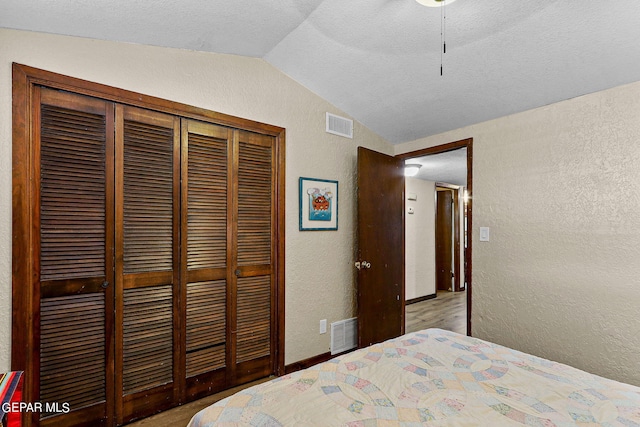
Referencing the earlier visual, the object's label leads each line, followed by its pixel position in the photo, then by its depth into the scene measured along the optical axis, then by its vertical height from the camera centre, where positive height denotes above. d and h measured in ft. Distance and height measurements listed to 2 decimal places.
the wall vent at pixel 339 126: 10.26 +2.93
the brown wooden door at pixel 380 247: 10.34 -0.96
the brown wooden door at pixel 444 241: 20.84 -1.46
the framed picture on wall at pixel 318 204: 9.56 +0.41
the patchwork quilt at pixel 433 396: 3.70 -2.25
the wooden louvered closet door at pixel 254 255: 8.43 -0.99
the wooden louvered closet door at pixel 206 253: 7.64 -0.84
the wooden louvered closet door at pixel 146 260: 6.80 -0.92
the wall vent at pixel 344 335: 10.28 -3.75
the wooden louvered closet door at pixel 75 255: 5.99 -0.71
